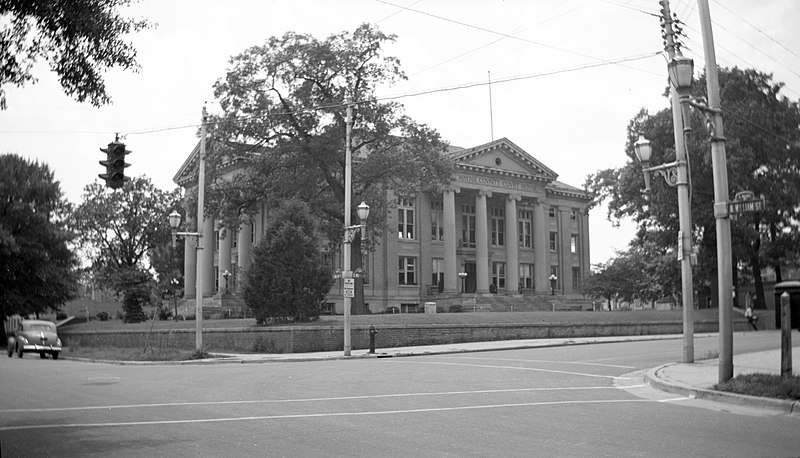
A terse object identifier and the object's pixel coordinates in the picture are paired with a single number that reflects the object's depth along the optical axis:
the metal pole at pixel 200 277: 29.09
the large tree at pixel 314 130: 43.28
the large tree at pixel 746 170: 46.19
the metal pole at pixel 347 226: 28.50
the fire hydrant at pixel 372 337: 29.09
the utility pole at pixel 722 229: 13.57
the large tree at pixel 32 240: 48.41
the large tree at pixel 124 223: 75.12
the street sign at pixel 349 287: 28.40
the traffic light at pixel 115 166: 16.67
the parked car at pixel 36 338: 35.12
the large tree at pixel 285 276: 33.50
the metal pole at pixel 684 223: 20.34
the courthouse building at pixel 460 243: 66.00
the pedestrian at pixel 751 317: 46.16
